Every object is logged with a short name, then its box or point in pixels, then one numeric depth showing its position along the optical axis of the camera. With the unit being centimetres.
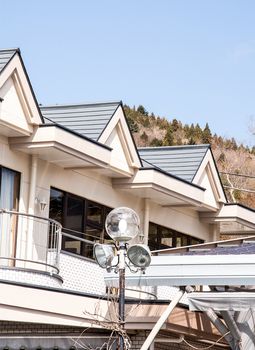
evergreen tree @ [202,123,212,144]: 9768
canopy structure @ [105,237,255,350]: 1680
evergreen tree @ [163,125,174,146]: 8544
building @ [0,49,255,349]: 1939
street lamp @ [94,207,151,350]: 1272
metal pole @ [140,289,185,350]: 1734
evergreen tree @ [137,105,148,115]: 10831
